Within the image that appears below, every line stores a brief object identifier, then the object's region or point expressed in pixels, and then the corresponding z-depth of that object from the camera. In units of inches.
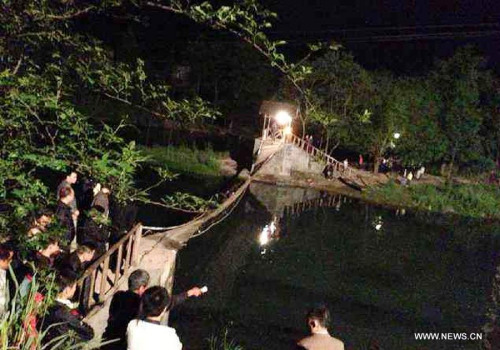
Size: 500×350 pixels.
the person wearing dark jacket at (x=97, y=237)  197.4
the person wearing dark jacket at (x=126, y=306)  171.3
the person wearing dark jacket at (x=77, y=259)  169.9
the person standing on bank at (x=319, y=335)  145.6
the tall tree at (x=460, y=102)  1136.0
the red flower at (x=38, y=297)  119.9
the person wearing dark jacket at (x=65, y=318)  137.6
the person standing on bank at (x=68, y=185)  224.7
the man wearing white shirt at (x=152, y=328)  128.3
